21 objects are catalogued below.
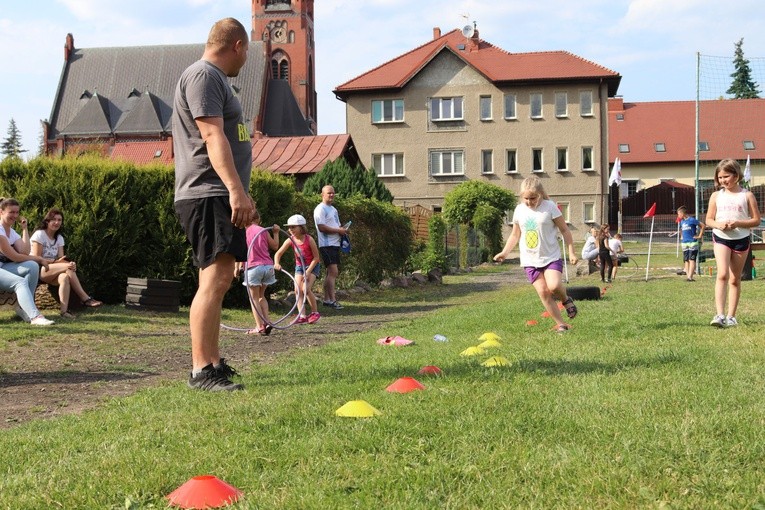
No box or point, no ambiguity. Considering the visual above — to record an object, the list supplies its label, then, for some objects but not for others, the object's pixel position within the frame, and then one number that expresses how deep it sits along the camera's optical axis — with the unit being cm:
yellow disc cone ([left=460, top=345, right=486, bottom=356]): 758
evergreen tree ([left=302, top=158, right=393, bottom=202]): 3441
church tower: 9125
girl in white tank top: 955
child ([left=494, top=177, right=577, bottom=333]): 960
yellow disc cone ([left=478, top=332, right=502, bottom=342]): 879
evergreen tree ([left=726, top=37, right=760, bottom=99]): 9844
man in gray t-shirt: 601
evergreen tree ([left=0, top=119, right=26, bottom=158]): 14544
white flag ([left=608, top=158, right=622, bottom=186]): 3676
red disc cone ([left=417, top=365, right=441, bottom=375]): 632
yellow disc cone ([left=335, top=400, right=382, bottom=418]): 479
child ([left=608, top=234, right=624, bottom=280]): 2311
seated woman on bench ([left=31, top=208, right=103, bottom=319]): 1248
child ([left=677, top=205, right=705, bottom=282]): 2142
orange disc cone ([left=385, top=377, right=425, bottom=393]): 561
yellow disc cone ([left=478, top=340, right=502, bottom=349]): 814
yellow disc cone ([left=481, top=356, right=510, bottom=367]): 655
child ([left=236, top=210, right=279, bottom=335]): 1205
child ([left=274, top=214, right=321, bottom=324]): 1290
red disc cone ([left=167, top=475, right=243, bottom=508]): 329
